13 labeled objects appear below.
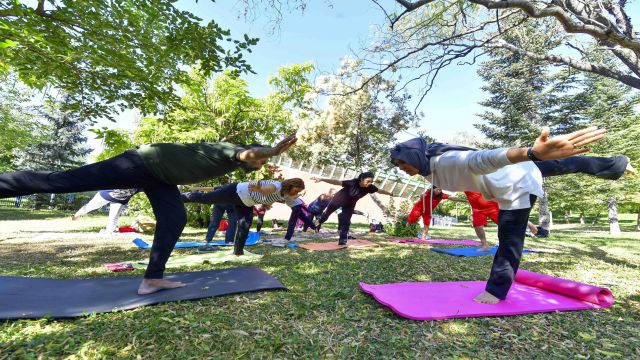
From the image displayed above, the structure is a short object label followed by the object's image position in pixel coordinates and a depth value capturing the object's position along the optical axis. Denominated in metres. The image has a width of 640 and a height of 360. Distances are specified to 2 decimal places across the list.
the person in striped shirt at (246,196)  5.69
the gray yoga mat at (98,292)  2.86
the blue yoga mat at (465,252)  6.55
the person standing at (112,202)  8.16
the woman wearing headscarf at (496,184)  3.28
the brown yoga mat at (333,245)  7.20
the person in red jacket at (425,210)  9.00
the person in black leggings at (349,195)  7.80
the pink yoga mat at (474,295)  3.10
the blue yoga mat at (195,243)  7.03
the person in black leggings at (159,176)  3.04
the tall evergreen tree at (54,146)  22.42
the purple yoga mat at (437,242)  8.89
